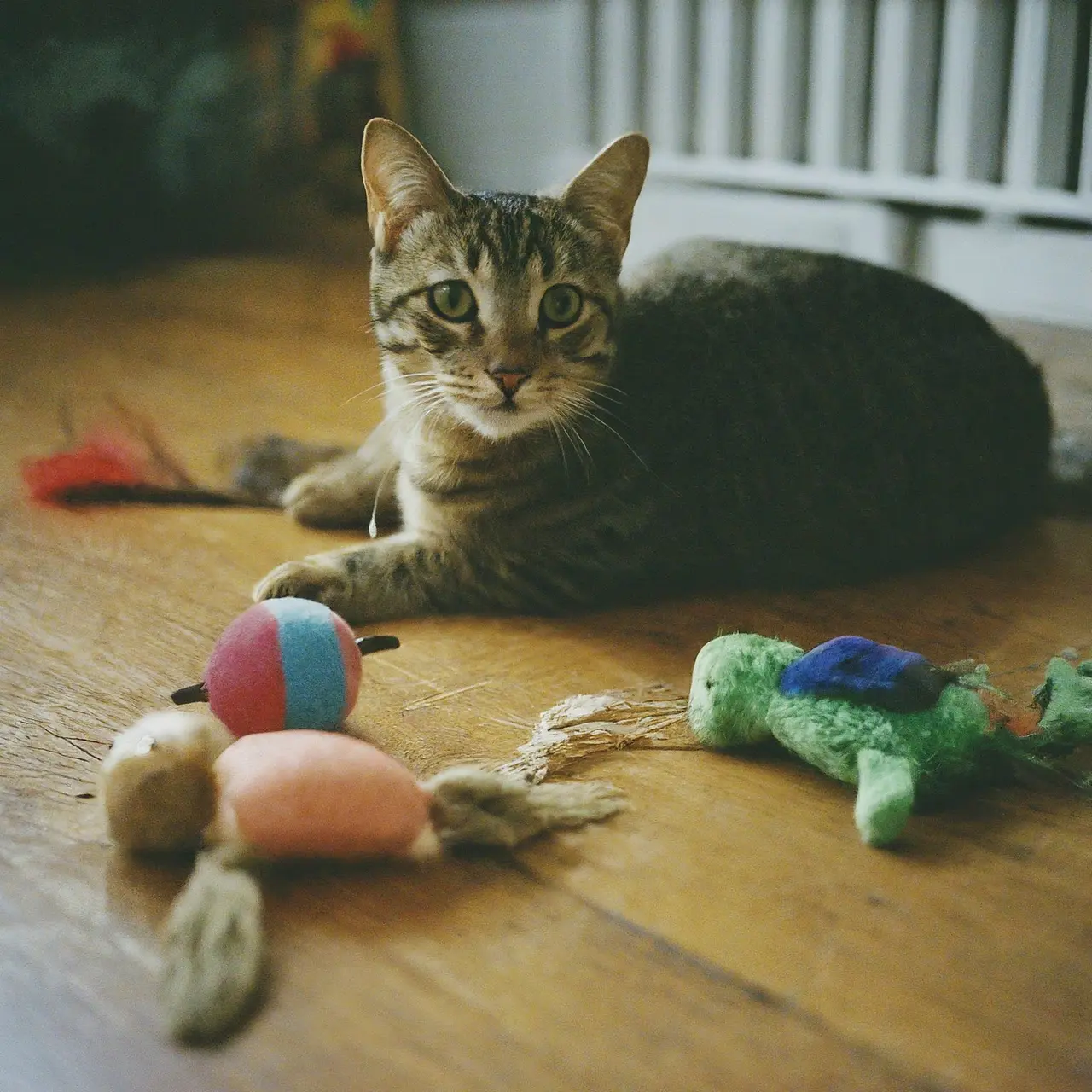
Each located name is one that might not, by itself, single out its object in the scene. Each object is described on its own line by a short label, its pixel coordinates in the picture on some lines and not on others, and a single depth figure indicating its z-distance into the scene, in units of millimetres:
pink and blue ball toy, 494
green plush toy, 485
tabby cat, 619
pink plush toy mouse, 442
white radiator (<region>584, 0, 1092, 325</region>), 1075
